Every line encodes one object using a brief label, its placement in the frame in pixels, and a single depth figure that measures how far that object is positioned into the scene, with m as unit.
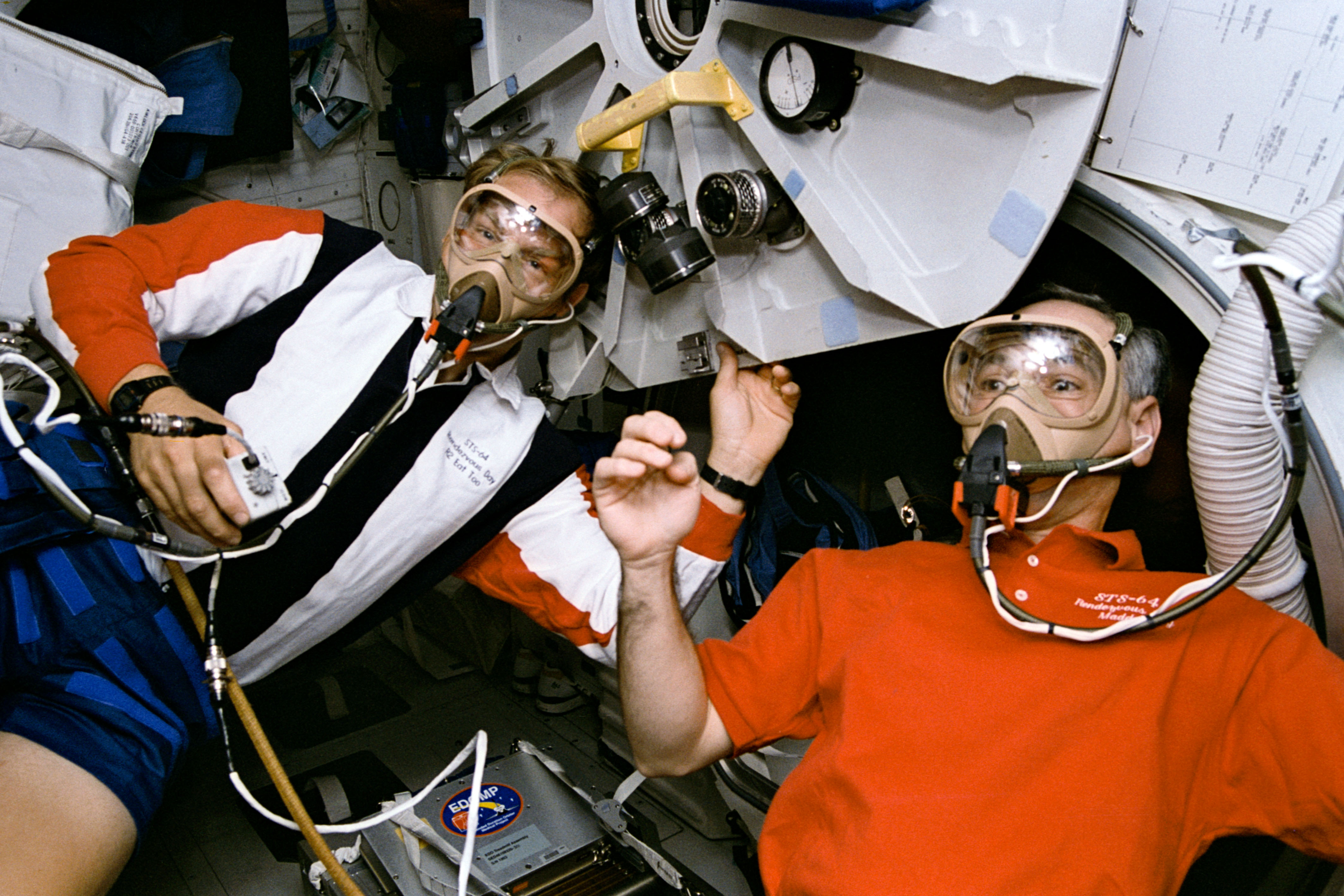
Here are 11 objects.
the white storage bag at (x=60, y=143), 2.35
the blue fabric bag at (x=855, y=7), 1.33
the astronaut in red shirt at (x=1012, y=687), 1.18
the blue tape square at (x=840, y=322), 1.65
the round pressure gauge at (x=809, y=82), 1.56
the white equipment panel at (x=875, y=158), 1.29
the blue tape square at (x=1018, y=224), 1.33
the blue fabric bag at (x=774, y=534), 2.18
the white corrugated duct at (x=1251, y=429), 1.08
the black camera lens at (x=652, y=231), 1.80
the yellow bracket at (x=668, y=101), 1.63
